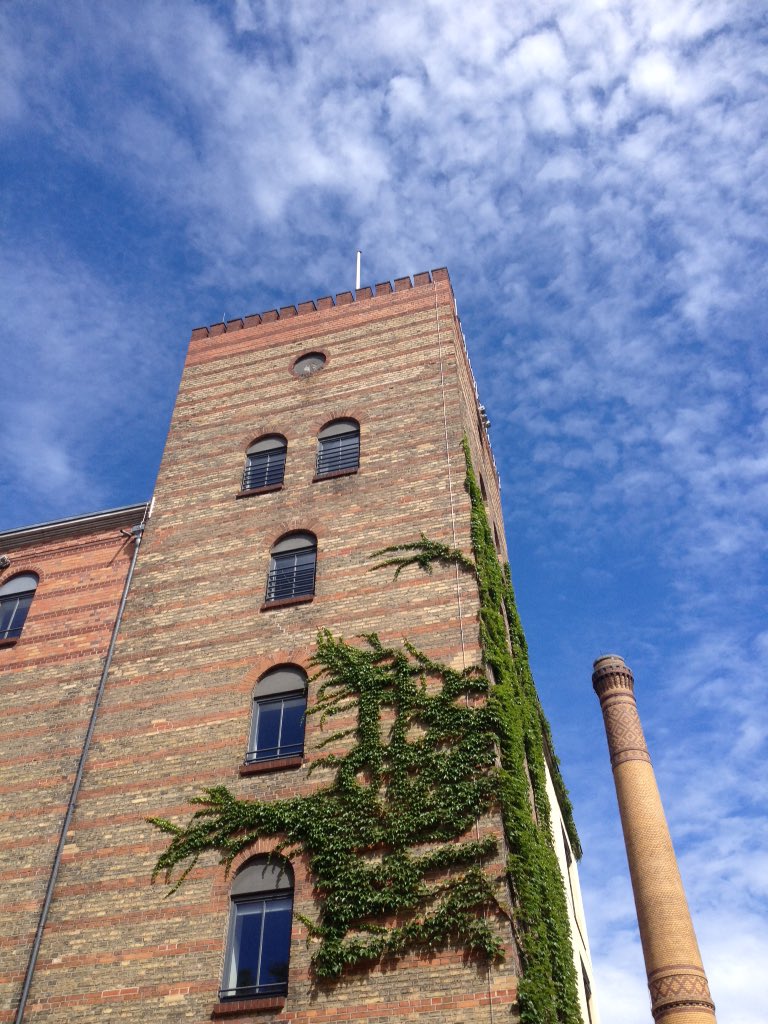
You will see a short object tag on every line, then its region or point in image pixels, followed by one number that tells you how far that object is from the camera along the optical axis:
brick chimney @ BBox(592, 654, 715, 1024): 24.64
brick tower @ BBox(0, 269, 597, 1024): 12.17
